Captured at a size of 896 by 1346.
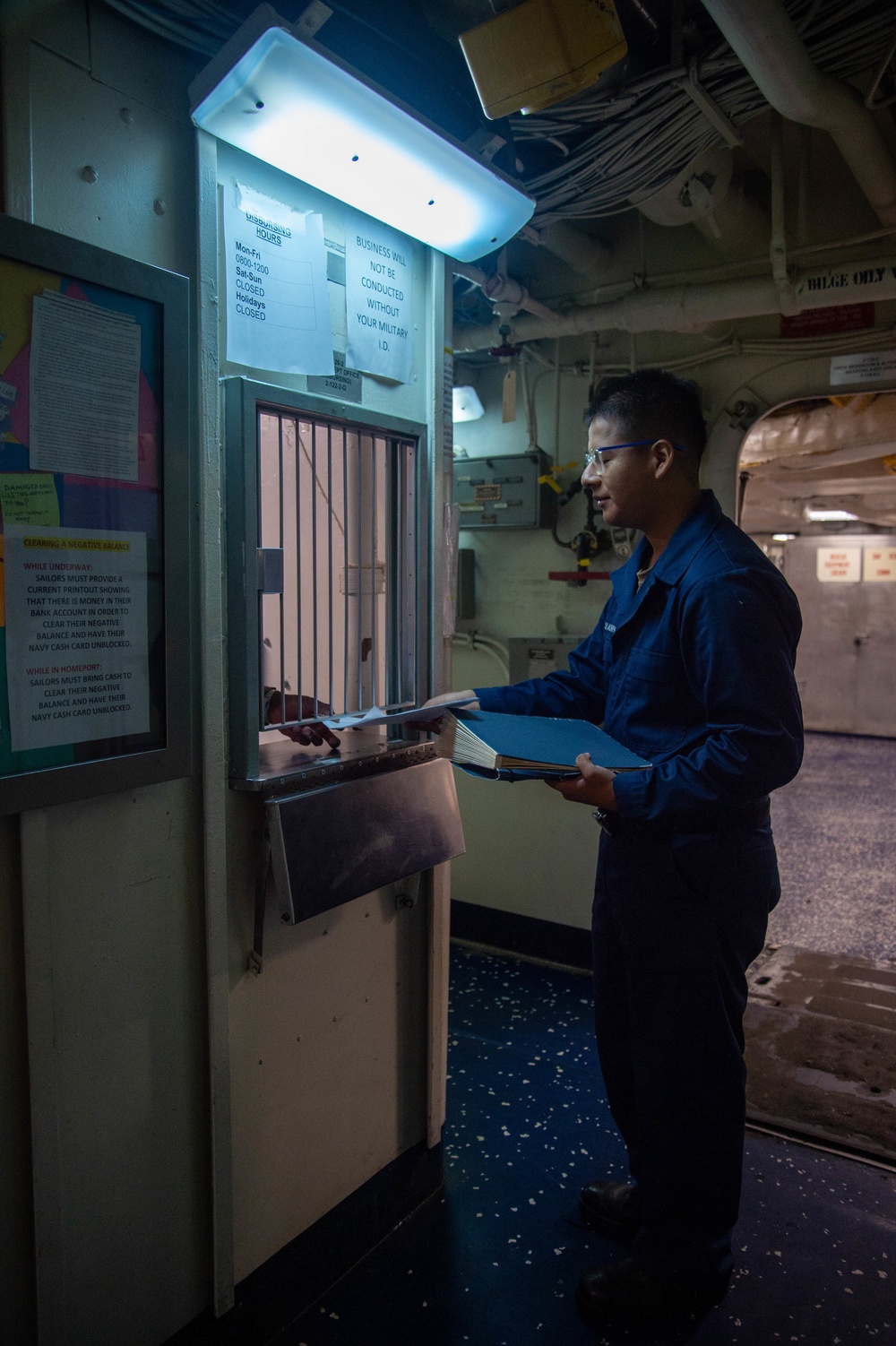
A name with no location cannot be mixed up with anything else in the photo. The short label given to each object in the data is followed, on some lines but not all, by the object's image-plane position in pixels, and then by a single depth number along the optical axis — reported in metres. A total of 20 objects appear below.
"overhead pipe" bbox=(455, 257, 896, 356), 2.38
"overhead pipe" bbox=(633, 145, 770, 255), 2.29
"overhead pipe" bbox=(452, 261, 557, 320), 2.61
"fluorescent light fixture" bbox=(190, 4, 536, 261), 1.18
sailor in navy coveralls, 1.47
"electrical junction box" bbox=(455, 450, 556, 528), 3.23
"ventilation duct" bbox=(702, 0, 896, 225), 1.50
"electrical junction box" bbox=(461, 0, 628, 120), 1.46
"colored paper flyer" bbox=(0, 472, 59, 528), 1.06
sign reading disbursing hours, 1.39
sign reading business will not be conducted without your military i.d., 1.64
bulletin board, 1.07
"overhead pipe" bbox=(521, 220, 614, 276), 2.73
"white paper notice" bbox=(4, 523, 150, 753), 1.09
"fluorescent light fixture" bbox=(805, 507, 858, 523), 8.47
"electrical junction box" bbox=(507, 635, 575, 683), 3.18
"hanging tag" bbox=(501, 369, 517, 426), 2.74
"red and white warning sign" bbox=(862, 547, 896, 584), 8.58
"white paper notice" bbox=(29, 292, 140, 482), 1.09
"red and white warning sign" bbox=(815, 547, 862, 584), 8.75
